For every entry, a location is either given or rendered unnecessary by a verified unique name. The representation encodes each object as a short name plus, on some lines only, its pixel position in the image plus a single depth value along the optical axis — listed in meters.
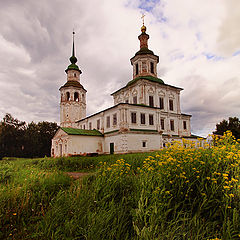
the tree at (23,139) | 38.94
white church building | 24.12
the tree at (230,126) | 40.66
